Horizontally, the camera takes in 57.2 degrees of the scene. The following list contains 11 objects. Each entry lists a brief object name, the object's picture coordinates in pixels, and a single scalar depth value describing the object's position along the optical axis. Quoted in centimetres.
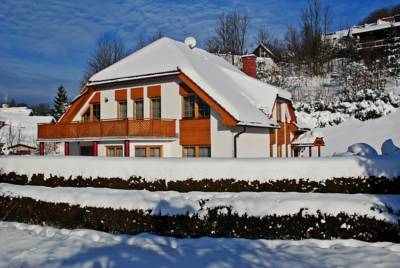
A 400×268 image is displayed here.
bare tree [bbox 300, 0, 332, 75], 5006
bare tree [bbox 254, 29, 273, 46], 6625
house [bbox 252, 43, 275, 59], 6289
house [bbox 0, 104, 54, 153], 4769
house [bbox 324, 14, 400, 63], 4736
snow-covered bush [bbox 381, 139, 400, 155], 1556
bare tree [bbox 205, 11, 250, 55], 5506
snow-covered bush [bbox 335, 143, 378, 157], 1453
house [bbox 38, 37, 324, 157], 1880
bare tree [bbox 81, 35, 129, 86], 5566
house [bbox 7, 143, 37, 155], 3827
